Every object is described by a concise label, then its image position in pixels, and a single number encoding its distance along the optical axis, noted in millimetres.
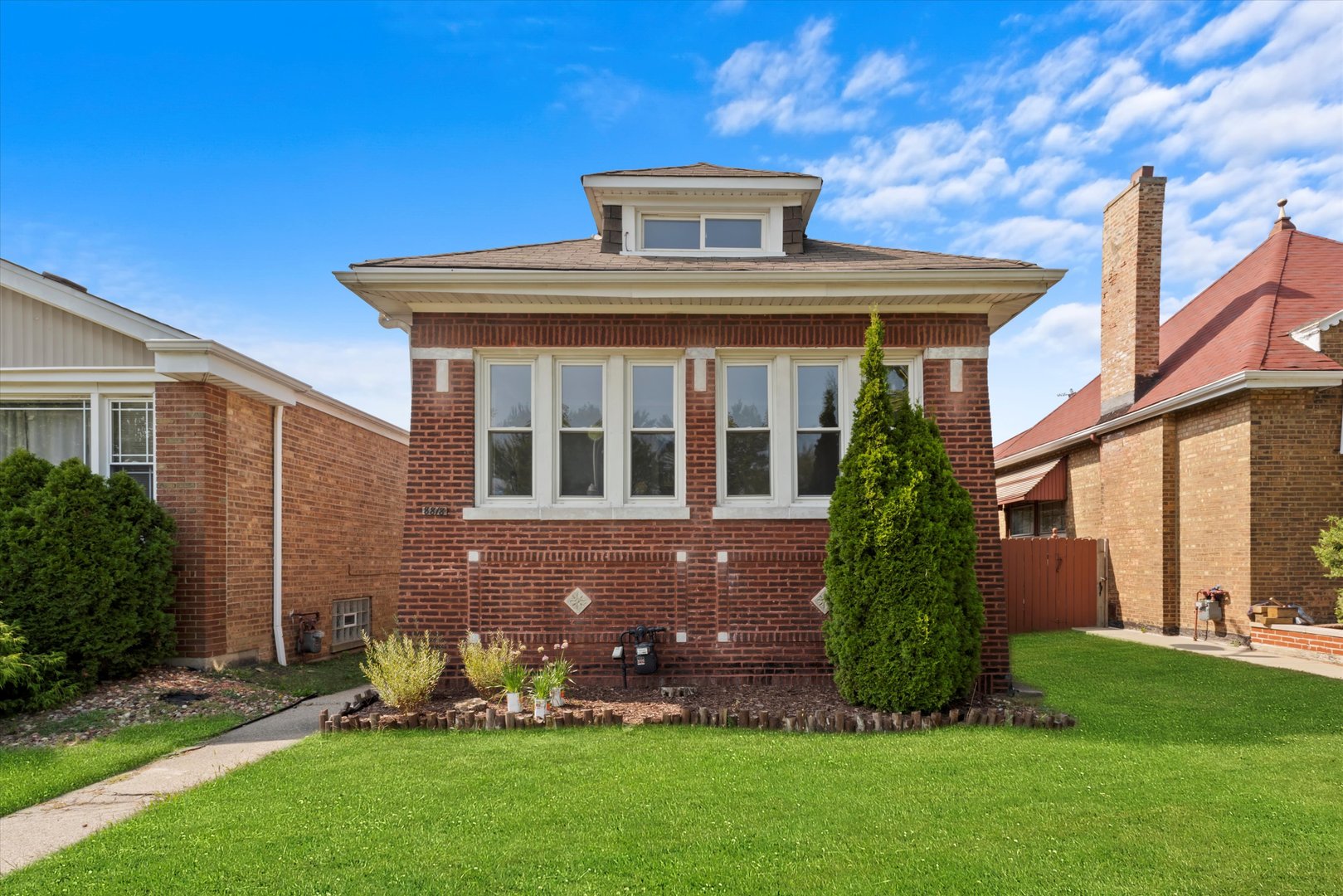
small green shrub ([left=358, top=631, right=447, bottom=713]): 7301
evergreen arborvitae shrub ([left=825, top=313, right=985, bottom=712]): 6988
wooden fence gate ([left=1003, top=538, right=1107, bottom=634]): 14883
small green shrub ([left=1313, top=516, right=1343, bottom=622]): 10297
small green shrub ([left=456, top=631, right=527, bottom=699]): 7848
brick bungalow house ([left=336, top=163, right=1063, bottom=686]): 8461
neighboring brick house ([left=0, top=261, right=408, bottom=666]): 9398
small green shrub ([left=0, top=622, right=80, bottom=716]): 7223
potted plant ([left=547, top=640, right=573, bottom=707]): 7391
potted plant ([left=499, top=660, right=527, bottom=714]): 7211
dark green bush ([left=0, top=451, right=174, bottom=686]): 7805
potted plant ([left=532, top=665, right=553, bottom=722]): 7129
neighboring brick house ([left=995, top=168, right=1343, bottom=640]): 11461
